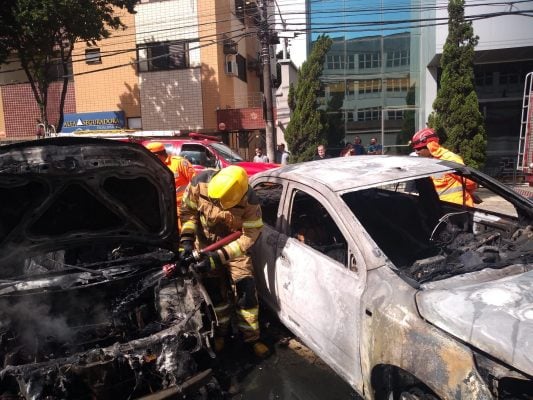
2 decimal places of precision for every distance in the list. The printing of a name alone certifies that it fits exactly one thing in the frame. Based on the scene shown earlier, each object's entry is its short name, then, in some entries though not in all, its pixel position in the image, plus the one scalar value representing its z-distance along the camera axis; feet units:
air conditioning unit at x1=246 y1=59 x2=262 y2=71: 67.96
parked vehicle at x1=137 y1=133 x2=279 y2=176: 29.76
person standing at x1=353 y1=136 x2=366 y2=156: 39.58
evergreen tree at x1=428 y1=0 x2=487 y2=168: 39.37
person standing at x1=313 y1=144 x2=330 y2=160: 35.76
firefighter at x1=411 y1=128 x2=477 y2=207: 13.26
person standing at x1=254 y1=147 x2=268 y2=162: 42.60
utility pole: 41.81
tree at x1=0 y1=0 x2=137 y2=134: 37.88
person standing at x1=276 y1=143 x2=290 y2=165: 45.11
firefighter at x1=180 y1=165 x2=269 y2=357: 11.01
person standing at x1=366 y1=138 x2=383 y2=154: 48.85
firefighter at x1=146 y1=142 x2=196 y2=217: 17.95
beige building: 54.19
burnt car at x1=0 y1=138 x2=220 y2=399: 7.86
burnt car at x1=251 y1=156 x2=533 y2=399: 6.05
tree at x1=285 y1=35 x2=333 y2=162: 49.32
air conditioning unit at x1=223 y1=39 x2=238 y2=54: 56.18
